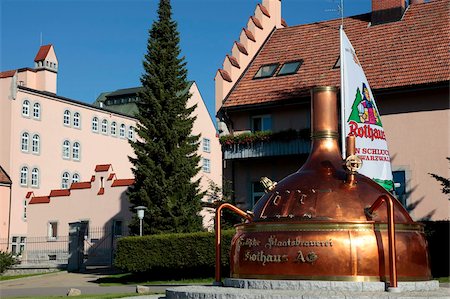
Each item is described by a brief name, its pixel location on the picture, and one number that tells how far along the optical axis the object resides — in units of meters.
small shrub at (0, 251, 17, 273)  37.88
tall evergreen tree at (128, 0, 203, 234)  34.81
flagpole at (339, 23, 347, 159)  22.95
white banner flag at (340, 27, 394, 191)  23.30
